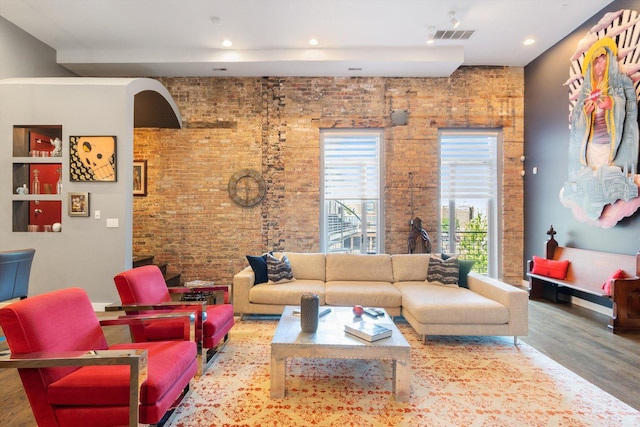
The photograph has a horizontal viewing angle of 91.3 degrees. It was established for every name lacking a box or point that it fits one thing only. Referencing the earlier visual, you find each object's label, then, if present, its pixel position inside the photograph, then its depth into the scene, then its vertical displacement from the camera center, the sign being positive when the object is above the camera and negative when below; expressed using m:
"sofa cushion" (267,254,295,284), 4.01 -0.77
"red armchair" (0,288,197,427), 1.53 -0.86
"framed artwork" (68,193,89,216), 4.20 +0.09
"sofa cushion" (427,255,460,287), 3.94 -0.76
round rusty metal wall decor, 5.82 +0.45
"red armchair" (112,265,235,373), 2.49 -0.80
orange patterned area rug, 2.03 -1.35
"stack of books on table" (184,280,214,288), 3.29 -0.81
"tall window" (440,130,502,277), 5.94 +0.36
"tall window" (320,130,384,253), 5.93 +0.50
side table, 3.12 -0.82
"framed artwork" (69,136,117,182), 4.20 +0.71
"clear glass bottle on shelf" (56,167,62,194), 4.27 +0.34
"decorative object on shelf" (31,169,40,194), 4.31 +0.37
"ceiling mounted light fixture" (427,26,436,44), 4.64 +2.71
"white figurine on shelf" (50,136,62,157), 4.28 +0.85
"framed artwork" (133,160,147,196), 5.78 +0.61
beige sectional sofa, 3.14 -0.94
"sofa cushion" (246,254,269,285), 4.02 -0.74
